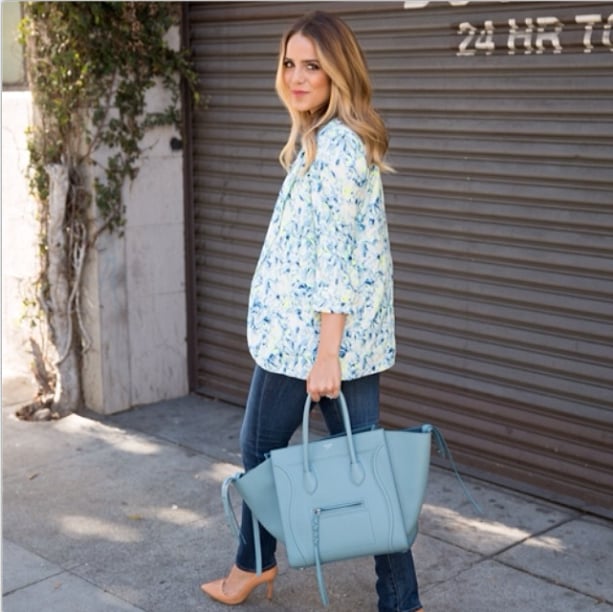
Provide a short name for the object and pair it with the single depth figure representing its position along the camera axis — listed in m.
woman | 3.50
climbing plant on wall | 6.21
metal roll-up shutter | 4.88
